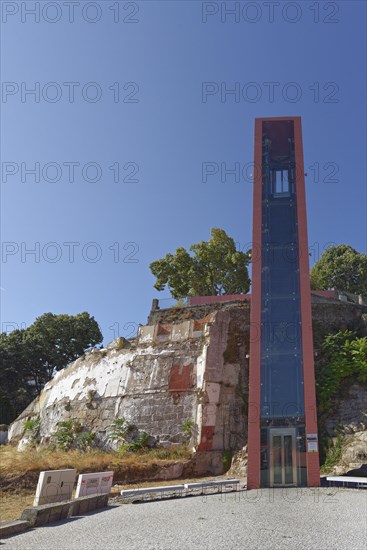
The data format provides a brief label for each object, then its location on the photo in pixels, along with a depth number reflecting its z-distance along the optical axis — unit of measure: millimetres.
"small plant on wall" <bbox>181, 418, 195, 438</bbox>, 21500
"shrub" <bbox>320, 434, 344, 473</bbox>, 18938
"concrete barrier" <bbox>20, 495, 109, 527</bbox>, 9312
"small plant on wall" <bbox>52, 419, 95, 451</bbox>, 23562
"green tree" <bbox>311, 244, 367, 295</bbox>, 49219
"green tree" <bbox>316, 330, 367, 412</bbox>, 21500
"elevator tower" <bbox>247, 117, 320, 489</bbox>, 17016
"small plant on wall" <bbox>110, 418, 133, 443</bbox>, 22562
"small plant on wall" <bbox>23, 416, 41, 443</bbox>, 28425
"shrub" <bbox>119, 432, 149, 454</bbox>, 21470
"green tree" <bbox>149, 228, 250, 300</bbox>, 43562
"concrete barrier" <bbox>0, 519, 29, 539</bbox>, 8398
